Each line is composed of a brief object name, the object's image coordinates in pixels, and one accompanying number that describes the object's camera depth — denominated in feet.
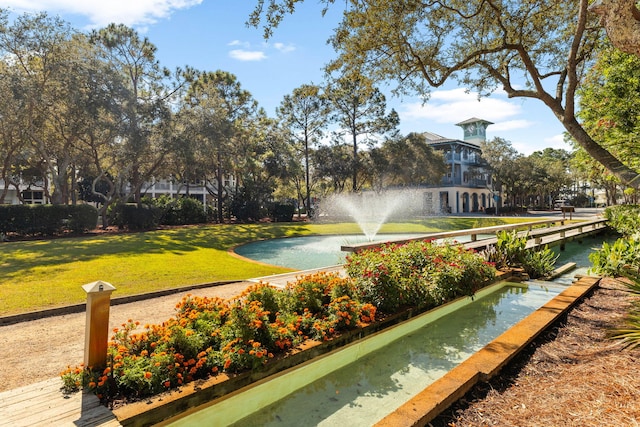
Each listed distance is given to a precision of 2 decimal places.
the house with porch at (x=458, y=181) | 161.27
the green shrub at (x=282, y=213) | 112.57
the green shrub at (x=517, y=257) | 29.35
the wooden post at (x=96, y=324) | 10.16
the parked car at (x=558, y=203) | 196.25
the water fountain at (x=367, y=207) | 110.22
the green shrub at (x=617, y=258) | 24.22
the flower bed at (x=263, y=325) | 9.94
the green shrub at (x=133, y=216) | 77.25
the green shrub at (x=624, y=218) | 43.23
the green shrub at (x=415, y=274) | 16.89
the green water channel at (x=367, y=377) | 11.07
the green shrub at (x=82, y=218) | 65.62
